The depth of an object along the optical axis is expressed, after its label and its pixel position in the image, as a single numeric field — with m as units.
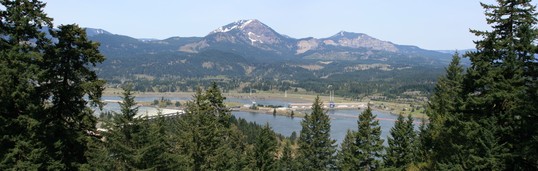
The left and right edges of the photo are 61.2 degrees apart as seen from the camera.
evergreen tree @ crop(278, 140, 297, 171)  36.86
